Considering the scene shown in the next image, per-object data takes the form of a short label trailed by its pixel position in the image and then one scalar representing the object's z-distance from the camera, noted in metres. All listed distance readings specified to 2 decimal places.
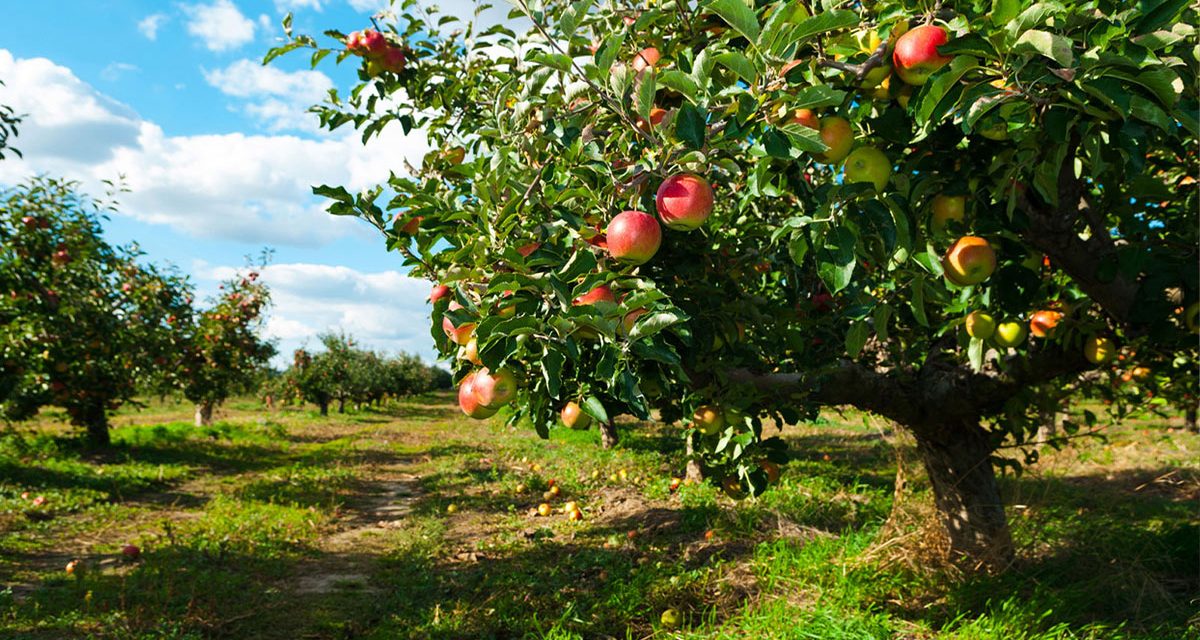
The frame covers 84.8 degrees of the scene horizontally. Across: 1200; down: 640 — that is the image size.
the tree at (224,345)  13.59
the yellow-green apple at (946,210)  2.34
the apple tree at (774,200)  1.62
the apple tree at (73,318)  7.19
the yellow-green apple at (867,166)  1.98
